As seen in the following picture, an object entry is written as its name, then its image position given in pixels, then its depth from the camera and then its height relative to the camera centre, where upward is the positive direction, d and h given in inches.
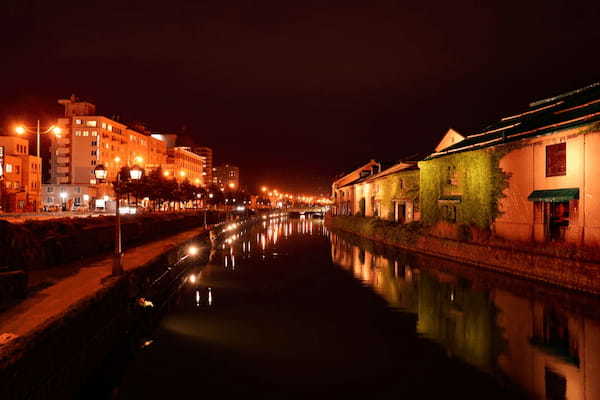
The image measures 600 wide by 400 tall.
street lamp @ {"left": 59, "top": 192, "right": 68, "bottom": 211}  3144.7 +15.3
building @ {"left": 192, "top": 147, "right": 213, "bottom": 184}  6407.5 +594.0
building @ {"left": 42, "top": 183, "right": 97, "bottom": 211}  3191.4 +36.5
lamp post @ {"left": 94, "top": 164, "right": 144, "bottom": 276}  612.7 +5.9
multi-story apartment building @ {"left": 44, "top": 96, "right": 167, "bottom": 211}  3390.7 +406.5
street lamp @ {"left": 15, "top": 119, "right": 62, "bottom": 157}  834.8 +132.8
